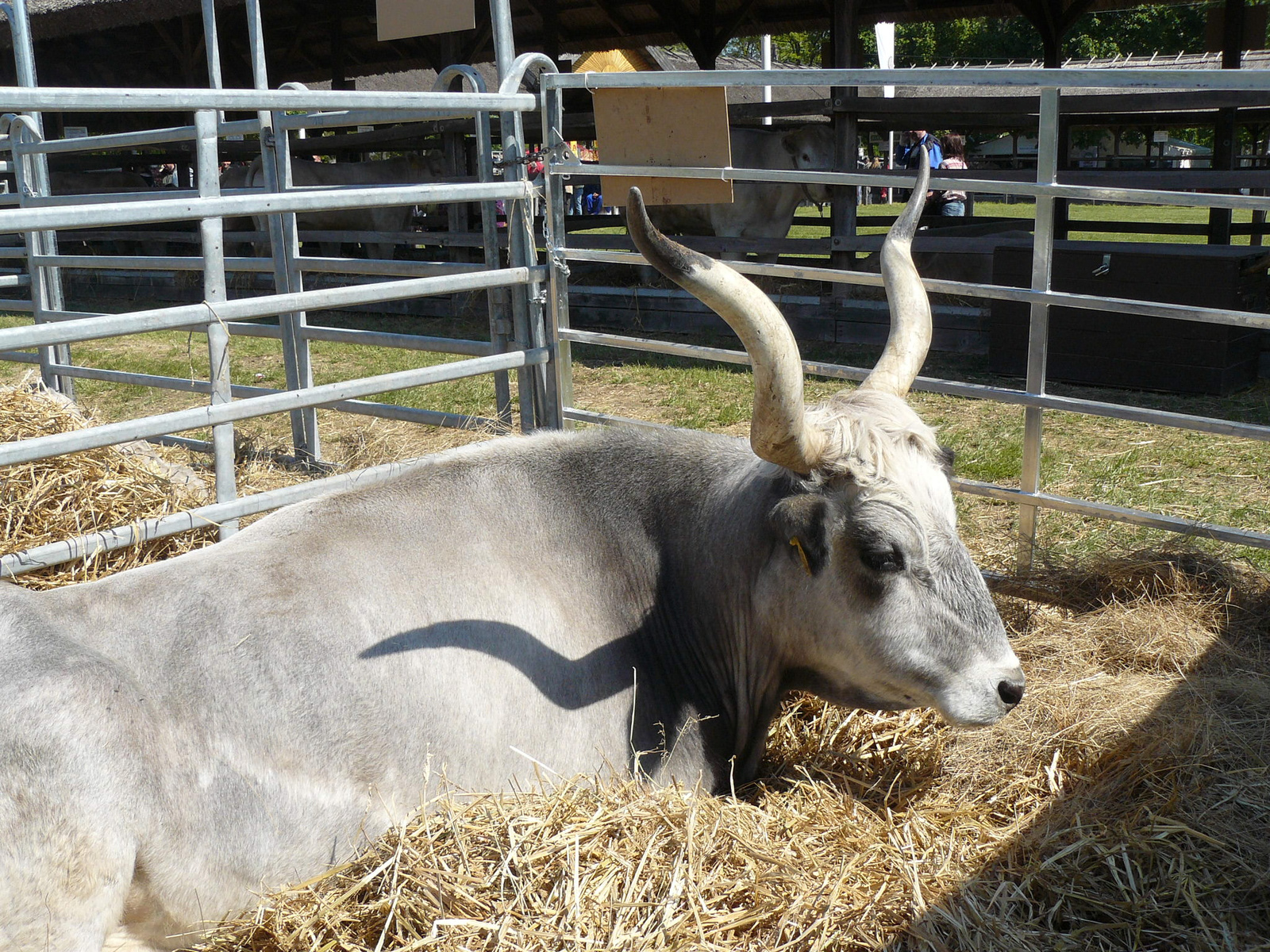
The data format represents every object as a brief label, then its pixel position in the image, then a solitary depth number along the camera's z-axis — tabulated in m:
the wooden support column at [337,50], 16.06
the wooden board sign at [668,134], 4.79
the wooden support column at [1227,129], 10.21
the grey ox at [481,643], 2.53
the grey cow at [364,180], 16.53
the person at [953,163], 17.05
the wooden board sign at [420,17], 5.07
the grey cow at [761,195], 14.53
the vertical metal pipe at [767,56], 24.83
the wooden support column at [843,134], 10.70
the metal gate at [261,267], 3.61
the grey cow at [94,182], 18.66
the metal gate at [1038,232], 3.73
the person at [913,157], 22.57
